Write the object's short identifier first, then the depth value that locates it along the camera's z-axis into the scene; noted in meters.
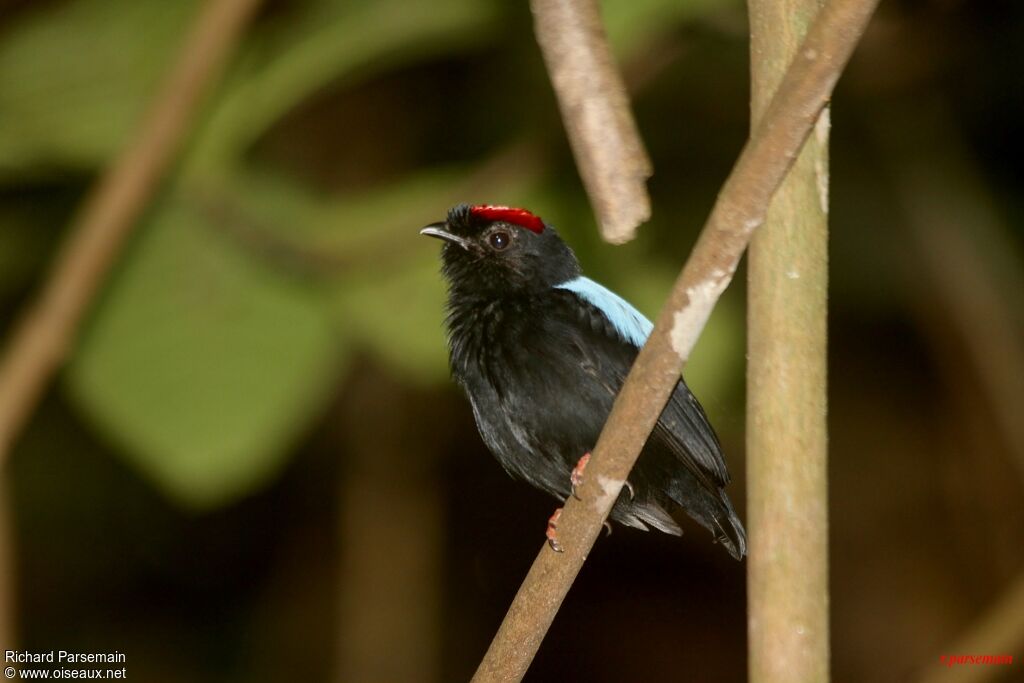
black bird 4.49
